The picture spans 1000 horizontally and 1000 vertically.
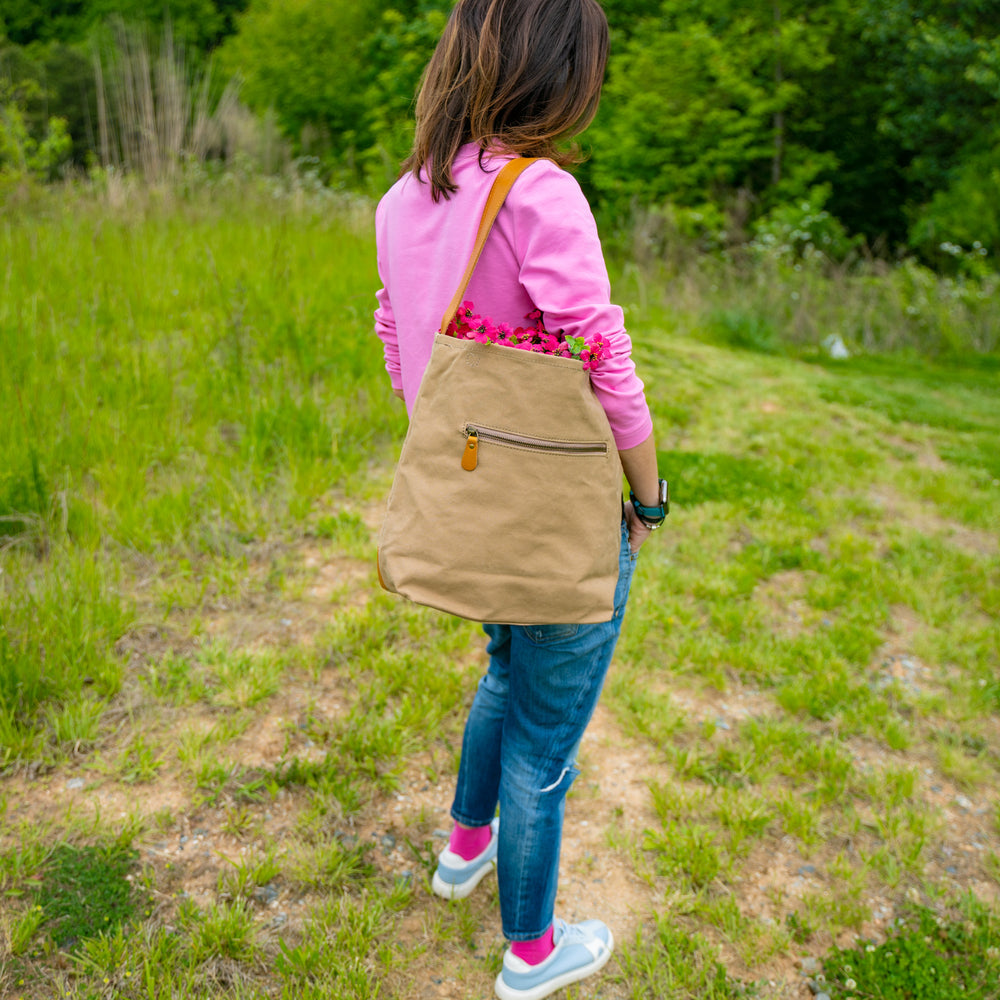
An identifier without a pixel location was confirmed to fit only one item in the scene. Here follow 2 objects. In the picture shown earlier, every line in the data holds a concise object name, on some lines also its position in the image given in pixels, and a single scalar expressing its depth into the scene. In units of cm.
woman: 124
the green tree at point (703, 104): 1326
